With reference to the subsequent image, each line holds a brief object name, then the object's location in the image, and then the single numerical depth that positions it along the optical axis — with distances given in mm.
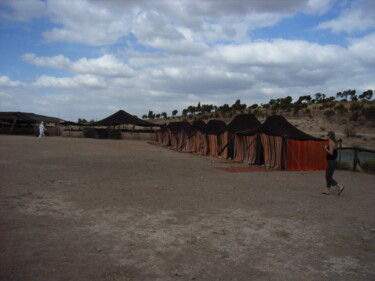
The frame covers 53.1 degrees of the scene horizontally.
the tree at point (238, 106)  65519
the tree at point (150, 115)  96938
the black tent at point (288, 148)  16266
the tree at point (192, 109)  80938
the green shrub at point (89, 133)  47962
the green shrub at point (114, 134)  46750
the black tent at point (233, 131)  21494
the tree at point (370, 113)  43094
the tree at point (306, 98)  63812
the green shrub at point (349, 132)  39375
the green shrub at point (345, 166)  17094
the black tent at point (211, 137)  23267
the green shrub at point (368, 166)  16073
